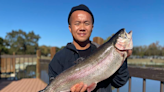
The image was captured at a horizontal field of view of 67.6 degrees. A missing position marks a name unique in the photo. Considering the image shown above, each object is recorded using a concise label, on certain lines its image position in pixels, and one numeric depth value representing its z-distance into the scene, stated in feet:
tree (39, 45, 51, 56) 158.38
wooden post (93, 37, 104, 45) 9.24
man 5.35
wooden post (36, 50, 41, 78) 22.85
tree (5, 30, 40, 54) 158.51
